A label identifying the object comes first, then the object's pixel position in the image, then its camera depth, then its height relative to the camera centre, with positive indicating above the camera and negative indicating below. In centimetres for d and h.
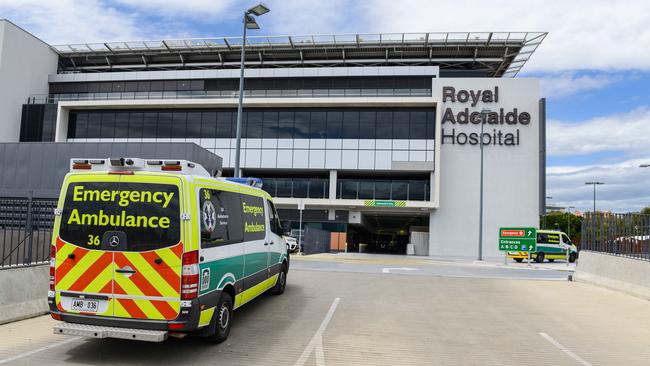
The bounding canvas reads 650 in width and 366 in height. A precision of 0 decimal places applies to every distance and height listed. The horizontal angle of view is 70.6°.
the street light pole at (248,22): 1499 +665
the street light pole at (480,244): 3100 -142
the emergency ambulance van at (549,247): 3039 -134
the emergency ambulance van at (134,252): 559 -53
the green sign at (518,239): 2522 -80
